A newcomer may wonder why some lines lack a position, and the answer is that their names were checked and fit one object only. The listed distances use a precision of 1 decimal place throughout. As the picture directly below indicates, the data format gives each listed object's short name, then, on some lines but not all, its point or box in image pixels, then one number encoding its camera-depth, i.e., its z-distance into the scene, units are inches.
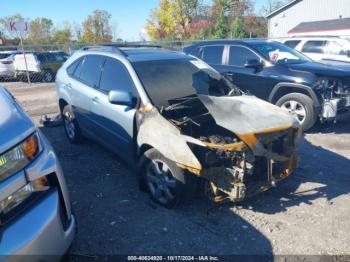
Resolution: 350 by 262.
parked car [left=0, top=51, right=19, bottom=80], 637.3
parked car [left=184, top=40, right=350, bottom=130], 245.1
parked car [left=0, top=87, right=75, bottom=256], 73.5
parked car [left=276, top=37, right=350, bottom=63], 477.4
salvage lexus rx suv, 128.6
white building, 1098.6
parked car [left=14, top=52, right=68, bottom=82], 620.4
